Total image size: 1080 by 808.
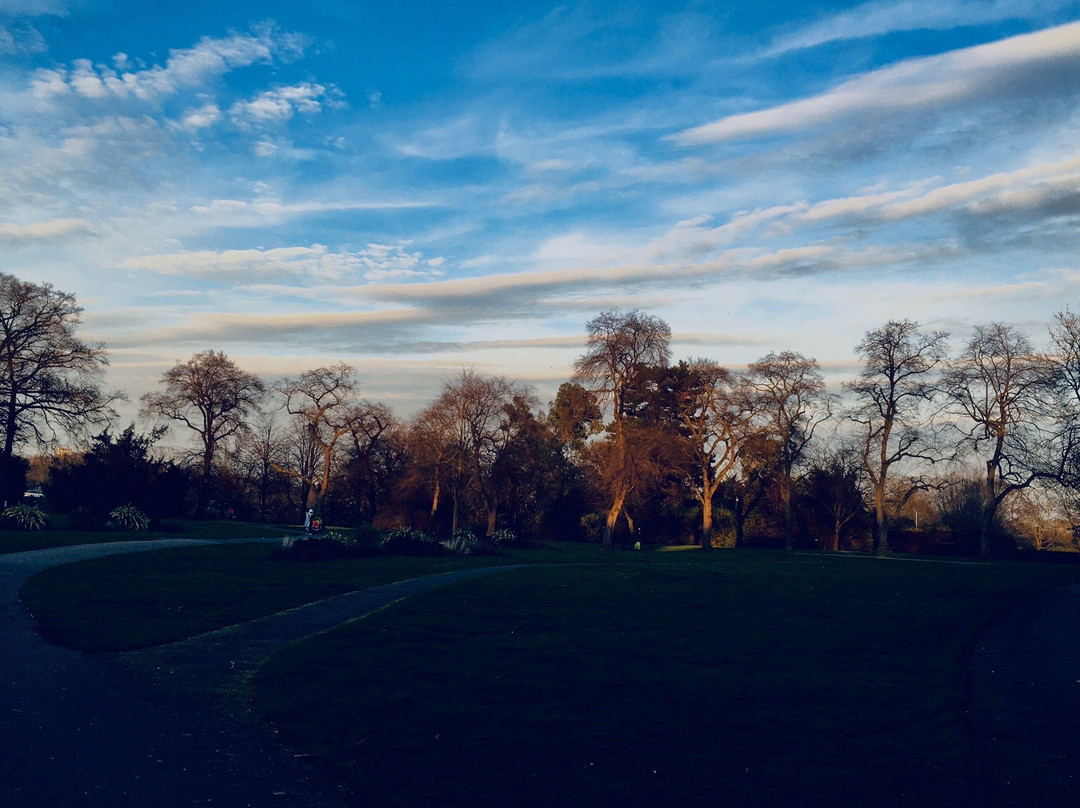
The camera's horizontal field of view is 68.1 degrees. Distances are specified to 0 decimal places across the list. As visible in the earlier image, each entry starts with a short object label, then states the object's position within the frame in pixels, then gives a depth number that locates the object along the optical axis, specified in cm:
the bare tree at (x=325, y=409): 5369
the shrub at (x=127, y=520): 3119
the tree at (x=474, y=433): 4900
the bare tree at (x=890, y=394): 4266
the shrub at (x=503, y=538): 3675
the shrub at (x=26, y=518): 2745
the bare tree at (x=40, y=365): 3856
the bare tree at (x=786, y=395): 5012
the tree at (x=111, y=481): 3269
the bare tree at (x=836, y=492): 5334
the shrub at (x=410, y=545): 2790
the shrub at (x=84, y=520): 3034
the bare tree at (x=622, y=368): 4003
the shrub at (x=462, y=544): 2945
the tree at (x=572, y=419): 5809
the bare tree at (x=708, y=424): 4712
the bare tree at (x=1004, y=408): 3875
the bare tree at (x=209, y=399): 5422
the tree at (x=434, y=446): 4878
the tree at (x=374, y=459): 5786
